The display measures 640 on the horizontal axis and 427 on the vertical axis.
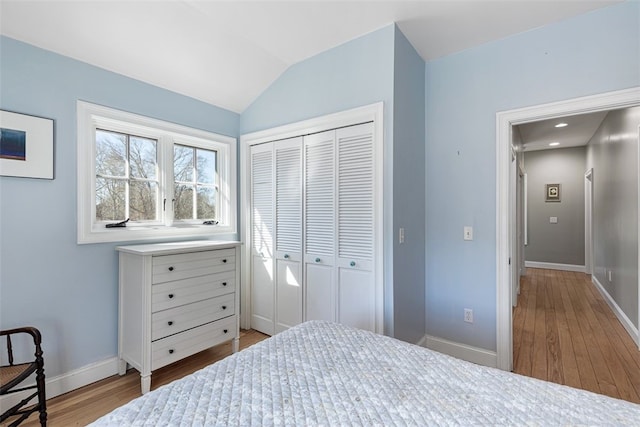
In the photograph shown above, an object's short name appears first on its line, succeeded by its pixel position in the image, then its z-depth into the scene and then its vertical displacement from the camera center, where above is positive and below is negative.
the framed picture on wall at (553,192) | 6.32 +0.44
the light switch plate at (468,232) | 2.51 -0.15
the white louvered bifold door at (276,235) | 2.83 -0.21
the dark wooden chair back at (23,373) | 1.56 -0.84
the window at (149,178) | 2.22 +0.31
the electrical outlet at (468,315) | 2.50 -0.83
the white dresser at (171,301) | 2.11 -0.66
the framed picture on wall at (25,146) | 1.84 +0.42
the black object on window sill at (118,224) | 2.36 -0.08
